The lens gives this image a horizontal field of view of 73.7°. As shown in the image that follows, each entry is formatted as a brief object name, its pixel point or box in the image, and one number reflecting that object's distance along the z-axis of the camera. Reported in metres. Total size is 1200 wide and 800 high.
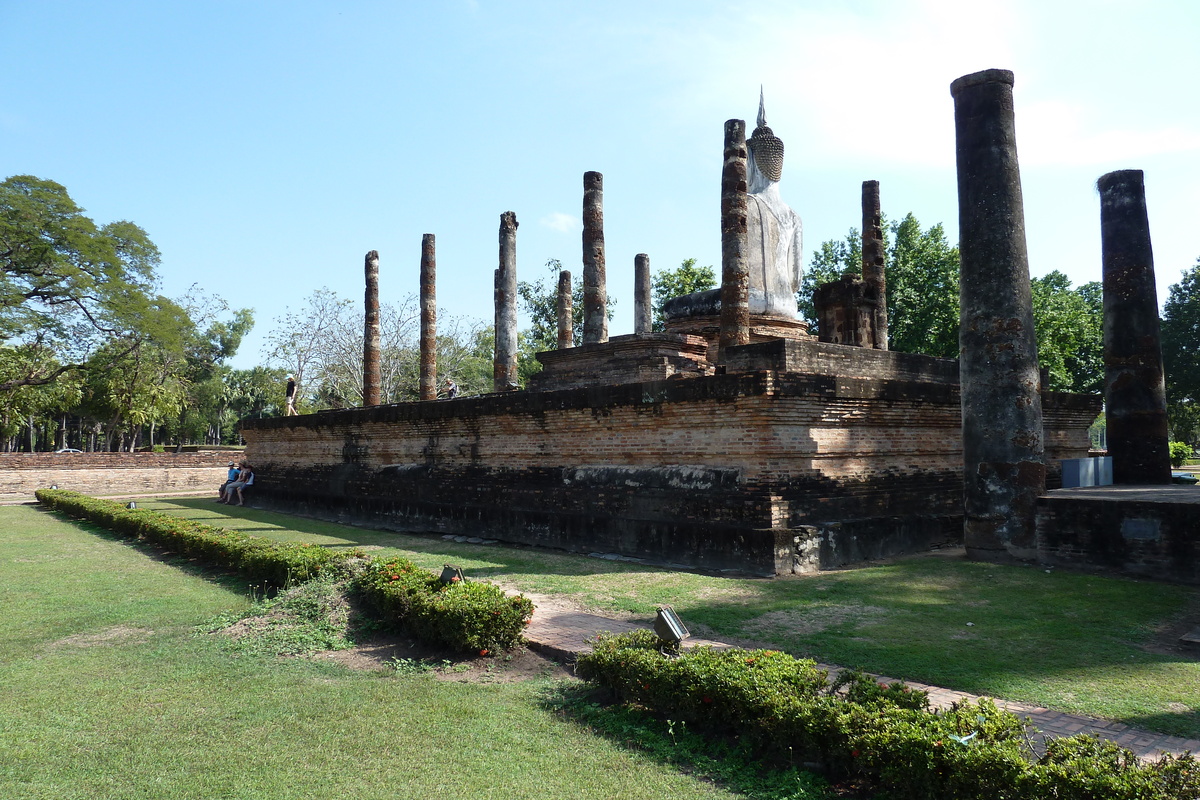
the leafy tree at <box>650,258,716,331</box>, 34.09
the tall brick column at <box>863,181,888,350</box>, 16.16
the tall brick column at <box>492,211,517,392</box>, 17.78
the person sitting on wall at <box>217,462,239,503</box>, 20.83
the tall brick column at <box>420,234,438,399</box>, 19.38
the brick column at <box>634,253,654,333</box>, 22.44
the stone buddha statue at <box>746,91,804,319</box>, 16.25
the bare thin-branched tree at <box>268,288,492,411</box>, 36.00
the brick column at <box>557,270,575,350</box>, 20.14
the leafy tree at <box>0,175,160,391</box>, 25.44
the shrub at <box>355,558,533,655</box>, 5.27
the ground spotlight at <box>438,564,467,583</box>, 6.18
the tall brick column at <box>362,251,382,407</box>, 20.61
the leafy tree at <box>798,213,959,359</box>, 26.77
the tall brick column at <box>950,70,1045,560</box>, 8.52
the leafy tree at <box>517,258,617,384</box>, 37.00
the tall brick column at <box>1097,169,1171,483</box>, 11.38
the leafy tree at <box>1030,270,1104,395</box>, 25.62
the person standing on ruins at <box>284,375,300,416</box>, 22.20
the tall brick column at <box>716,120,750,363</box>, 11.68
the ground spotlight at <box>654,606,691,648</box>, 4.48
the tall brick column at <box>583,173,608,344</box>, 15.87
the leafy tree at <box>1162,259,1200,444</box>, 33.03
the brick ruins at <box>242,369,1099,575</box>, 8.55
